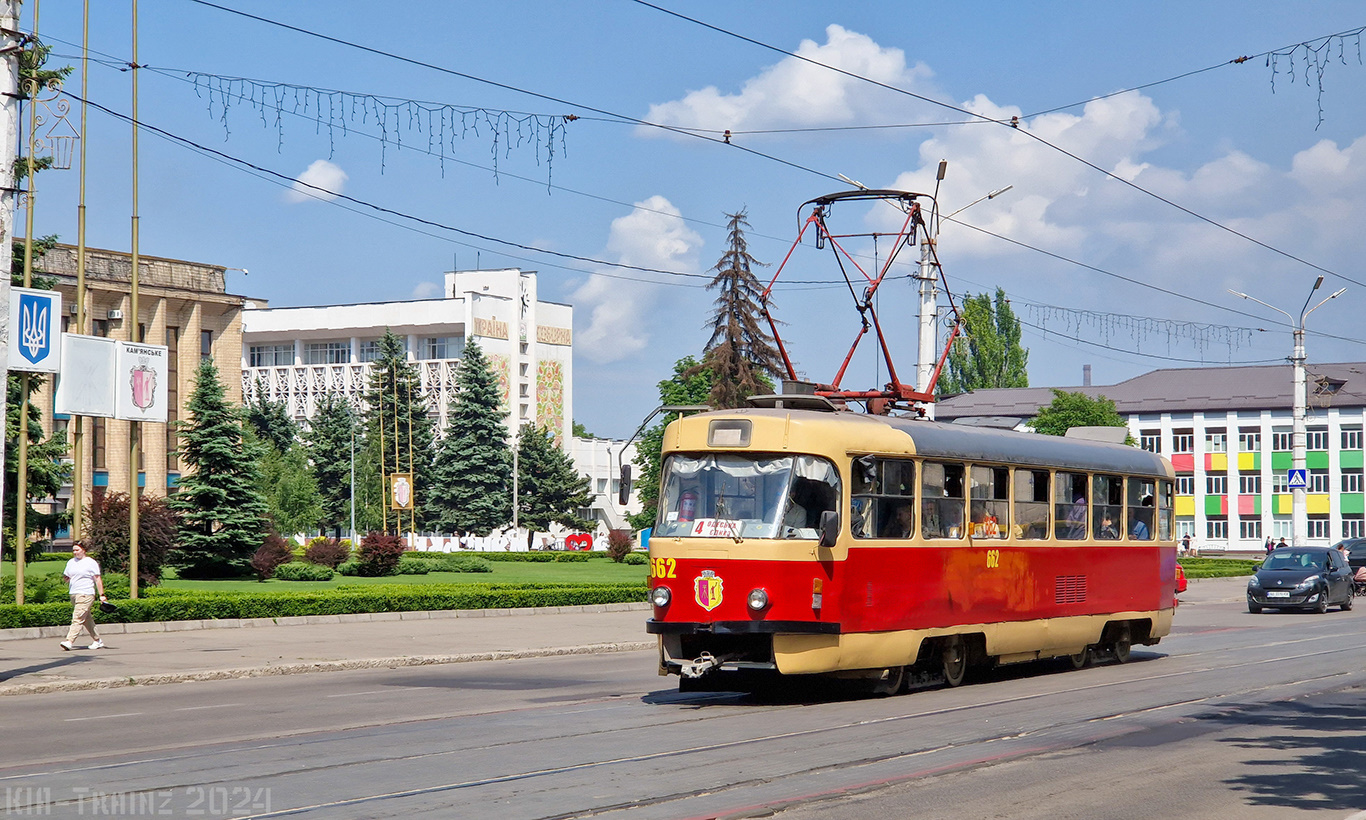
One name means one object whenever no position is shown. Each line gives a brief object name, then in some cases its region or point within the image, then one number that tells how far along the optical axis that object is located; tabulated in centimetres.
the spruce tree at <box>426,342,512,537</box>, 8969
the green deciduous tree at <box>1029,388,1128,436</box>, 9538
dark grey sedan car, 3362
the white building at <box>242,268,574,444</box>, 11962
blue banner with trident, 1836
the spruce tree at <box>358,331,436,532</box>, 9162
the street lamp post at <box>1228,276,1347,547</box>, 4538
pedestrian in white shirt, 2123
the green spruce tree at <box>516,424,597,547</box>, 9806
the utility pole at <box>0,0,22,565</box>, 1639
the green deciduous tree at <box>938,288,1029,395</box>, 10686
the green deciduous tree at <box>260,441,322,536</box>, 7719
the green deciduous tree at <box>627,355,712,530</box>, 7231
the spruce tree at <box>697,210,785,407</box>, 5903
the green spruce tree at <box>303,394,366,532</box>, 9519
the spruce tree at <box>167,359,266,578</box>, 4516
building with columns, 6988
